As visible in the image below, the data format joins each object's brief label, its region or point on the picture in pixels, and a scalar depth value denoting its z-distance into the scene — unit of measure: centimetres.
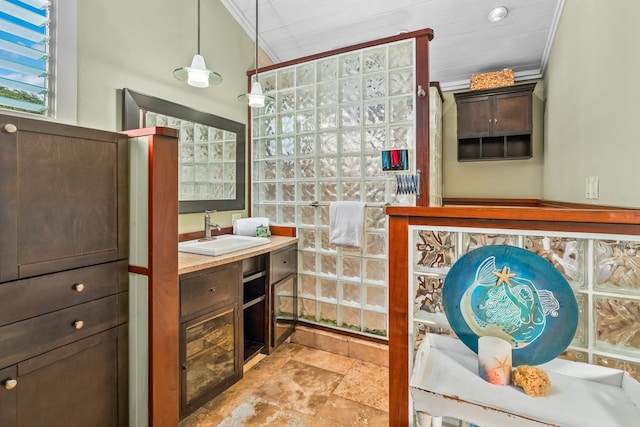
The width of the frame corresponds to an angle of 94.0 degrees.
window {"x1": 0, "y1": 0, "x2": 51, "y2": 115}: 131
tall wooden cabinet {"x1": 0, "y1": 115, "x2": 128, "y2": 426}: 102
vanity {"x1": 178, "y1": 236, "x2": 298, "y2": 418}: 157
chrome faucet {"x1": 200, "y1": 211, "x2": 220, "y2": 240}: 221
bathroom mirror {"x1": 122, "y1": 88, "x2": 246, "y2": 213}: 188
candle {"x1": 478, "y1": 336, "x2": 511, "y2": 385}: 82
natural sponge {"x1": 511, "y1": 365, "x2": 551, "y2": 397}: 77
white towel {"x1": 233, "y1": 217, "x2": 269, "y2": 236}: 248
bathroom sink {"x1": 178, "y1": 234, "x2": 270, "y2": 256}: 180
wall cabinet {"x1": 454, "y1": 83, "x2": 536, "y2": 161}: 301
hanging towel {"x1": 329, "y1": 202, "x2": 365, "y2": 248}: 215
